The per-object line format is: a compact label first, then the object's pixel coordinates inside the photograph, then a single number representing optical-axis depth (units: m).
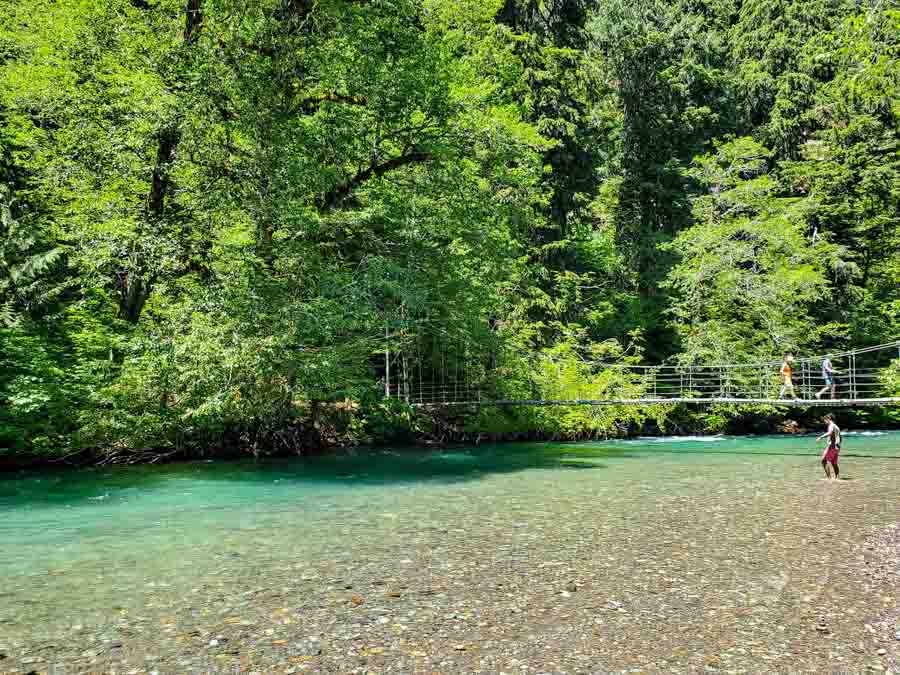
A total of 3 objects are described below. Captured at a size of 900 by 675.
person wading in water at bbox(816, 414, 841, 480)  11.54
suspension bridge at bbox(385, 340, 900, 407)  17.98
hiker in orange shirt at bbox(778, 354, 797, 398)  17.56
